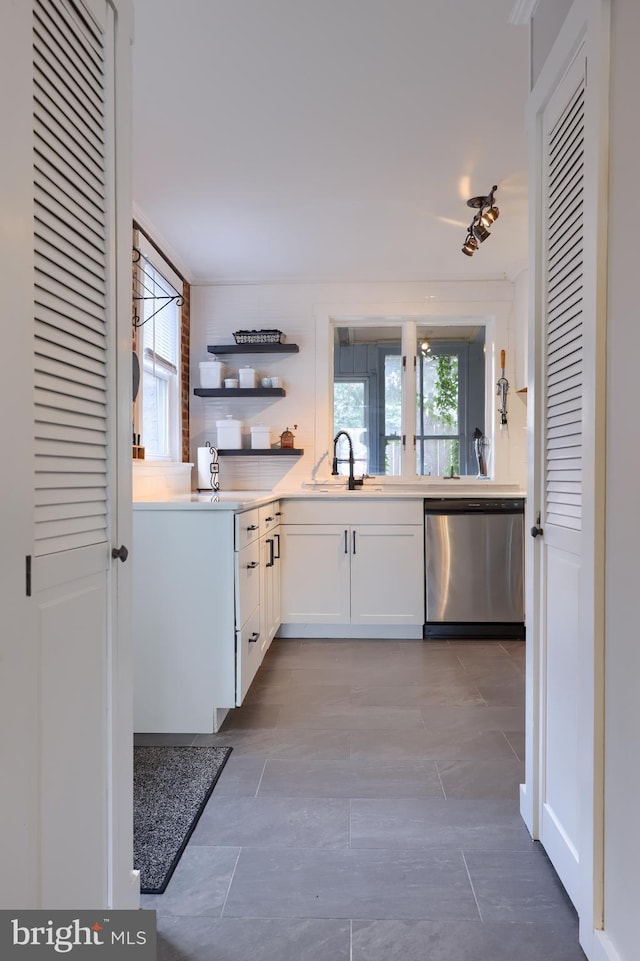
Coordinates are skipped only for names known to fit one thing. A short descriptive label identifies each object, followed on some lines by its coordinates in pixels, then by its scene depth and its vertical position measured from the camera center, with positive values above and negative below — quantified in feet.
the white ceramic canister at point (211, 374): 15.37 +2.45
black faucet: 15.31 +0.02
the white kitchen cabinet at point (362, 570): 13.60 -2.10
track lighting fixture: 10.74 +4.49
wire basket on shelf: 15.33 +3.38
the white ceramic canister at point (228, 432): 15.37 +1.02
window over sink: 16.10 +1.99
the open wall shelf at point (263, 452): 15.29 +0.53
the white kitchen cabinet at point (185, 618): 8.43 -1.98
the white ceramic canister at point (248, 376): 15.38 +2.40
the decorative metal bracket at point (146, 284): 11.55 +3.93
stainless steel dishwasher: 13.57 -1.81
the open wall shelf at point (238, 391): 15.25 +2.01
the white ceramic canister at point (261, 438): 15.47 +0.88
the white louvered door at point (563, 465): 5.04 +0.09
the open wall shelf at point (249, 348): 15.34 +3.09
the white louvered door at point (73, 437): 3.36 +0.21
